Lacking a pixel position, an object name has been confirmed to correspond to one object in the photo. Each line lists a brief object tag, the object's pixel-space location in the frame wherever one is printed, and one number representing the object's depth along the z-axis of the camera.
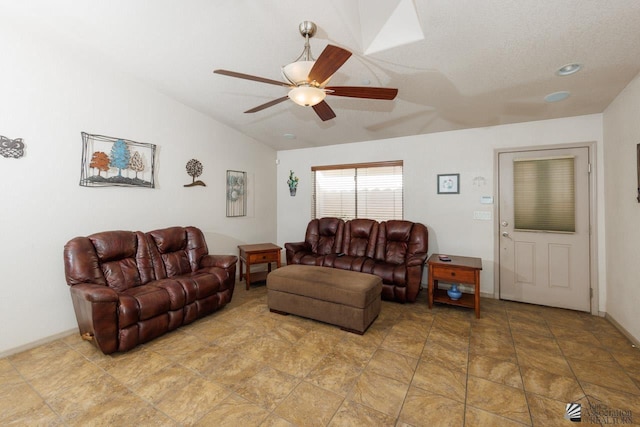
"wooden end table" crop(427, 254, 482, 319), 3.26
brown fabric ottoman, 2.86
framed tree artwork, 3.02
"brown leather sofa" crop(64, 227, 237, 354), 2.42
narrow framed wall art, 4.69
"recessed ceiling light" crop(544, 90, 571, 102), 2.86
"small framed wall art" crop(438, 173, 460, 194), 4.15
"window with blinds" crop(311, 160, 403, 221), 4.71
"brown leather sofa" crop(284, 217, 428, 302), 3.67
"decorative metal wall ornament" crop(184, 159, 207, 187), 4.05
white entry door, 3.43
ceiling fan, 1.71
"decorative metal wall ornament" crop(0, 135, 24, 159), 2.46
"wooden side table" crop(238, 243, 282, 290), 4.34
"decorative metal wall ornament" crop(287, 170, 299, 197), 5.59
